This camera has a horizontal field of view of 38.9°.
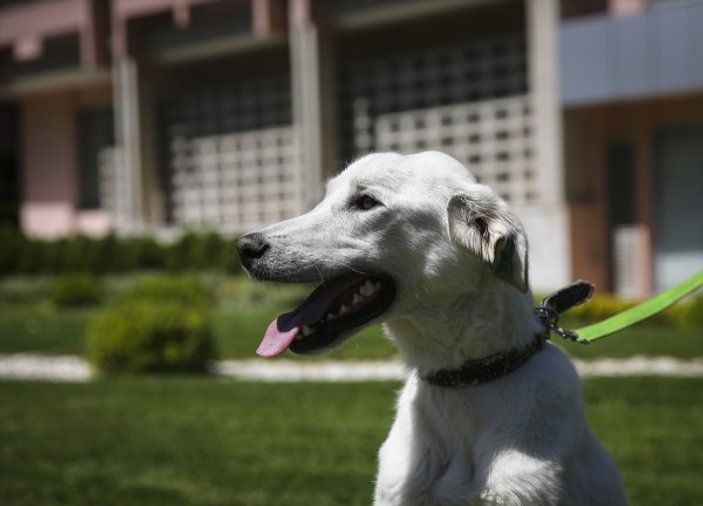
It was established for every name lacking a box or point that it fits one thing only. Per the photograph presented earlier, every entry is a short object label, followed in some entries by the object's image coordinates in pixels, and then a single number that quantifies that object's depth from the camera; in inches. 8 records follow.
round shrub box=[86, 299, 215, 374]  418.3
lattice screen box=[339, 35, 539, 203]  732.7
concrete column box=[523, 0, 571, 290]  664.3
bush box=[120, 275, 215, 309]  487.4
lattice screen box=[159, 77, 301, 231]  896.9
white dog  103.2
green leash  119.1
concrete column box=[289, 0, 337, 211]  813.2
